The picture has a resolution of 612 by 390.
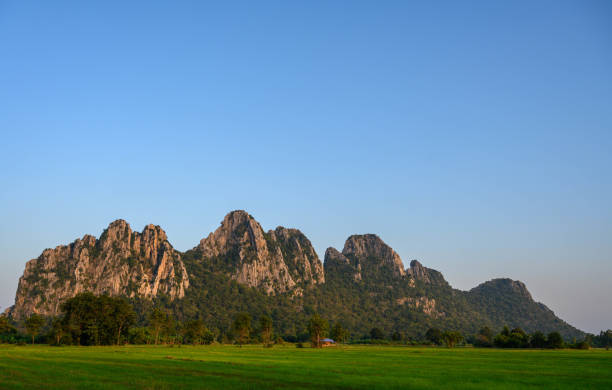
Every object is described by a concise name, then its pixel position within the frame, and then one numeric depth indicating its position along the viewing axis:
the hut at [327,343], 153.80
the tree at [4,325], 124.56
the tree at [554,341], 147.62
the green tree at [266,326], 147.00
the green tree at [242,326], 152.62
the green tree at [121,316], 127.25
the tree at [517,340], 153.00
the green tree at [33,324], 126.44
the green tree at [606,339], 191.62
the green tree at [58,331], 119.56
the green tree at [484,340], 169.45
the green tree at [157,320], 143.09
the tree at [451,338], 160.88
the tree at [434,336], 191.38
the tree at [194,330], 145.88
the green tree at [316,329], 141.00
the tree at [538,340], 149.62
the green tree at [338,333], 162.50
